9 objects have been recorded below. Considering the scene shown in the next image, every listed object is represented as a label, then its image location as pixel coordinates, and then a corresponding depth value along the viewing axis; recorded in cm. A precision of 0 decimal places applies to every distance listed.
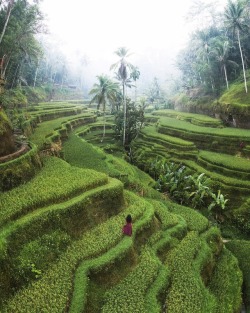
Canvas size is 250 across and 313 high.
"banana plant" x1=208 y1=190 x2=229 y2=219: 1796
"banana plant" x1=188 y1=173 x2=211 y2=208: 1900
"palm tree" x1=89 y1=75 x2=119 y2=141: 2964
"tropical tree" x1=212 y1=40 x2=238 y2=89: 3587
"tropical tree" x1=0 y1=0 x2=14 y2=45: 2221
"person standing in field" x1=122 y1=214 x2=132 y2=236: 1132
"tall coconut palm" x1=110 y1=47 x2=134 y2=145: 2912
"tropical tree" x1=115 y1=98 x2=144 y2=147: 3212
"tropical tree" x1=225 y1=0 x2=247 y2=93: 3191
